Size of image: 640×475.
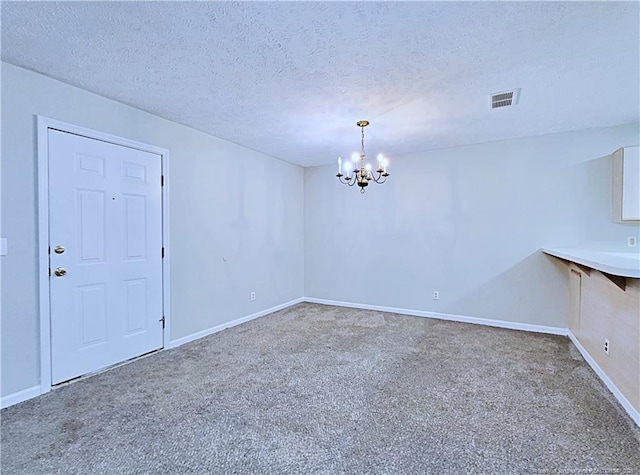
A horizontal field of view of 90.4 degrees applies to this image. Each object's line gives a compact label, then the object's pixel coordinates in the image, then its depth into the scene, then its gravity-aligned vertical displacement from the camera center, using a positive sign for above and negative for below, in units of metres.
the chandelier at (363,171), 3.29 +0.64
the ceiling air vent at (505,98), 2.78 +1.22
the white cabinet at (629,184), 3.30 +0.53
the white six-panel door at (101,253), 2.63 -0.22
